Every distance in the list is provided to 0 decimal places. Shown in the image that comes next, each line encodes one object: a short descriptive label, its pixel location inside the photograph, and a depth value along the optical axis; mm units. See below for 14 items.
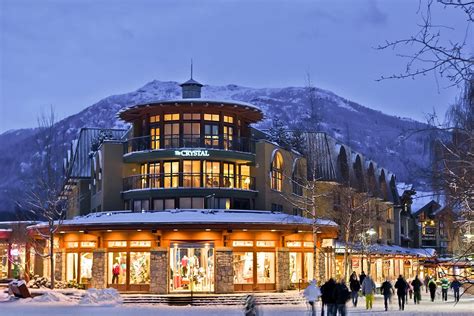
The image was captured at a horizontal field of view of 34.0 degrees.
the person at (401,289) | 34312
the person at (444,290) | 43688
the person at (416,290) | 39938
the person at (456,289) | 39025
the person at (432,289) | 42781
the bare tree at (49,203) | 45531
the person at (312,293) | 28938
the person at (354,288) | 37188
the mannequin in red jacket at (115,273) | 45062
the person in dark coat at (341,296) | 26047
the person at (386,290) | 33747
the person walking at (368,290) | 33844
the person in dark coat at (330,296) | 26250
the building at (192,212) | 44281
